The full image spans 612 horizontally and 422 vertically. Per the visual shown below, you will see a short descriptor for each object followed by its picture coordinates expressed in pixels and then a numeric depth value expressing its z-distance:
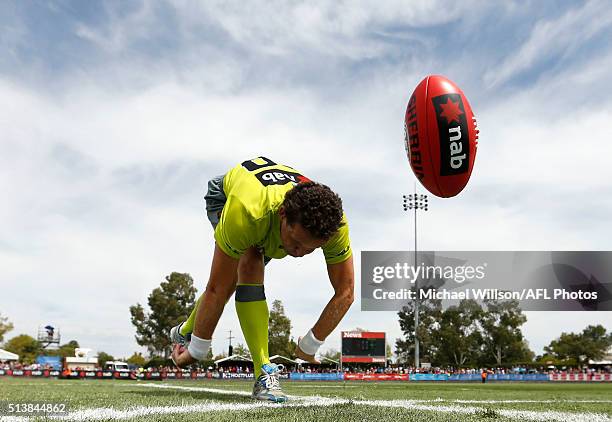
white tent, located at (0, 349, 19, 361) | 51.19
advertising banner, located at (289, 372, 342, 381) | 38.38
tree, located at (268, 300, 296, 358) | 52.84
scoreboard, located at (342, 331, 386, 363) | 50.25
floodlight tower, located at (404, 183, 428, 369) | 48.31
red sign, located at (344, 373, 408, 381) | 39.25
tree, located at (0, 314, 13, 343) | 56.72
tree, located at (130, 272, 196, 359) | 55.59
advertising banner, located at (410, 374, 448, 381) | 40.84
